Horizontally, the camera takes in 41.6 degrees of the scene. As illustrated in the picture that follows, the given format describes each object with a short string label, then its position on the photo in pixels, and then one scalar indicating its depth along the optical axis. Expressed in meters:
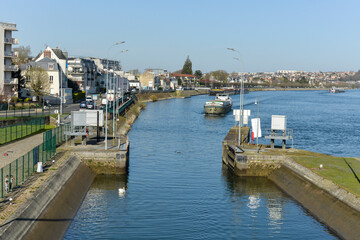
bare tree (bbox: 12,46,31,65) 131.75
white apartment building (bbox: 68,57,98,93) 142.50
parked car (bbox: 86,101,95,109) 83.94
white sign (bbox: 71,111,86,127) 44.09
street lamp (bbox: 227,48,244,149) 46.61
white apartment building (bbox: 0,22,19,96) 90.62
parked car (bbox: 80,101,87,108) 84.31
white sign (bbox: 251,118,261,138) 46.02
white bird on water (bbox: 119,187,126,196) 36.34
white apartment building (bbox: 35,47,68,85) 131.88
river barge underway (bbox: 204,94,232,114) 116.62
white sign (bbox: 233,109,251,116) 51.37
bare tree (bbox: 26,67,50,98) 95.99
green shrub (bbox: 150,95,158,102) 184.50
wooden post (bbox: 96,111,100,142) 46.61
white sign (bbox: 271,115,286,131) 44.50
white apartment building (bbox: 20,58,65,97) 107.62
